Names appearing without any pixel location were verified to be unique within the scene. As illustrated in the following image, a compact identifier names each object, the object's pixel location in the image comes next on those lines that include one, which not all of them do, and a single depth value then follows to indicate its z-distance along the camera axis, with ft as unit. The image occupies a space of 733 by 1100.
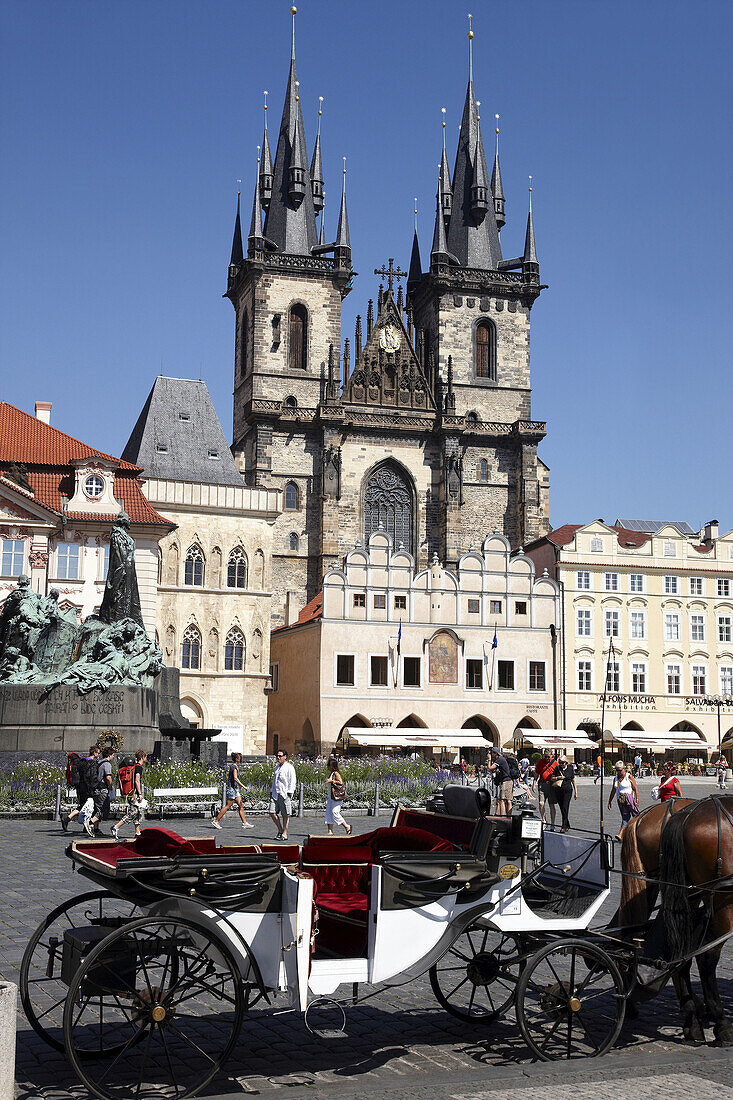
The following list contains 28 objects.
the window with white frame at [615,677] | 169.17
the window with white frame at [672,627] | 174.91
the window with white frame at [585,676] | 168.04
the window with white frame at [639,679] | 171.73
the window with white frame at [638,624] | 173.78
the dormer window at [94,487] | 124.88
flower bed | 60.64
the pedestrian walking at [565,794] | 59.93
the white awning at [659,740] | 143.64
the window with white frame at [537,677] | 163.12
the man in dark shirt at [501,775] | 68.70
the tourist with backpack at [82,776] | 51.44
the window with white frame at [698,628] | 175.95
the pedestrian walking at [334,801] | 54.65
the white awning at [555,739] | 143.13
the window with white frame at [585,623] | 169.78
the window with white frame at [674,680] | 172.96
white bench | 59.00
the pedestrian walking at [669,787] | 47.93
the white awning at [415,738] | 130.62
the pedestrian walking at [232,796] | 57.47
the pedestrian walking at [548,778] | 62.34
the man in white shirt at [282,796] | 53.11
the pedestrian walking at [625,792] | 57.52
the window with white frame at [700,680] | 173.99
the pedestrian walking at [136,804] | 51.48
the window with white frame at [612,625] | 171.22
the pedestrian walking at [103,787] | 50.98
